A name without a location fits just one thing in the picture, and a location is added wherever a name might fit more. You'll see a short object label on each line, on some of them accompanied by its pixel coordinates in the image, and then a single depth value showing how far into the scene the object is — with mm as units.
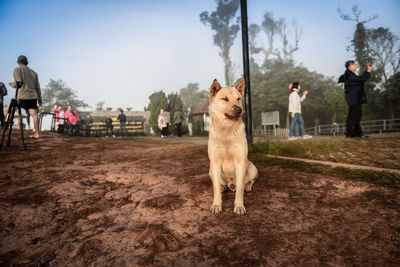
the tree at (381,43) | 26109
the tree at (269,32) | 39781
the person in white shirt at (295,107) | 7965
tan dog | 2219
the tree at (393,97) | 19750
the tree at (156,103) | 26991
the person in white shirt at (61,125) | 13695
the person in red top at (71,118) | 13352
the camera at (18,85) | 5204
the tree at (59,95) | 61219
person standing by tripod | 5840
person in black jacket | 6339
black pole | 5109
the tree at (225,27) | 36781
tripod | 5137
